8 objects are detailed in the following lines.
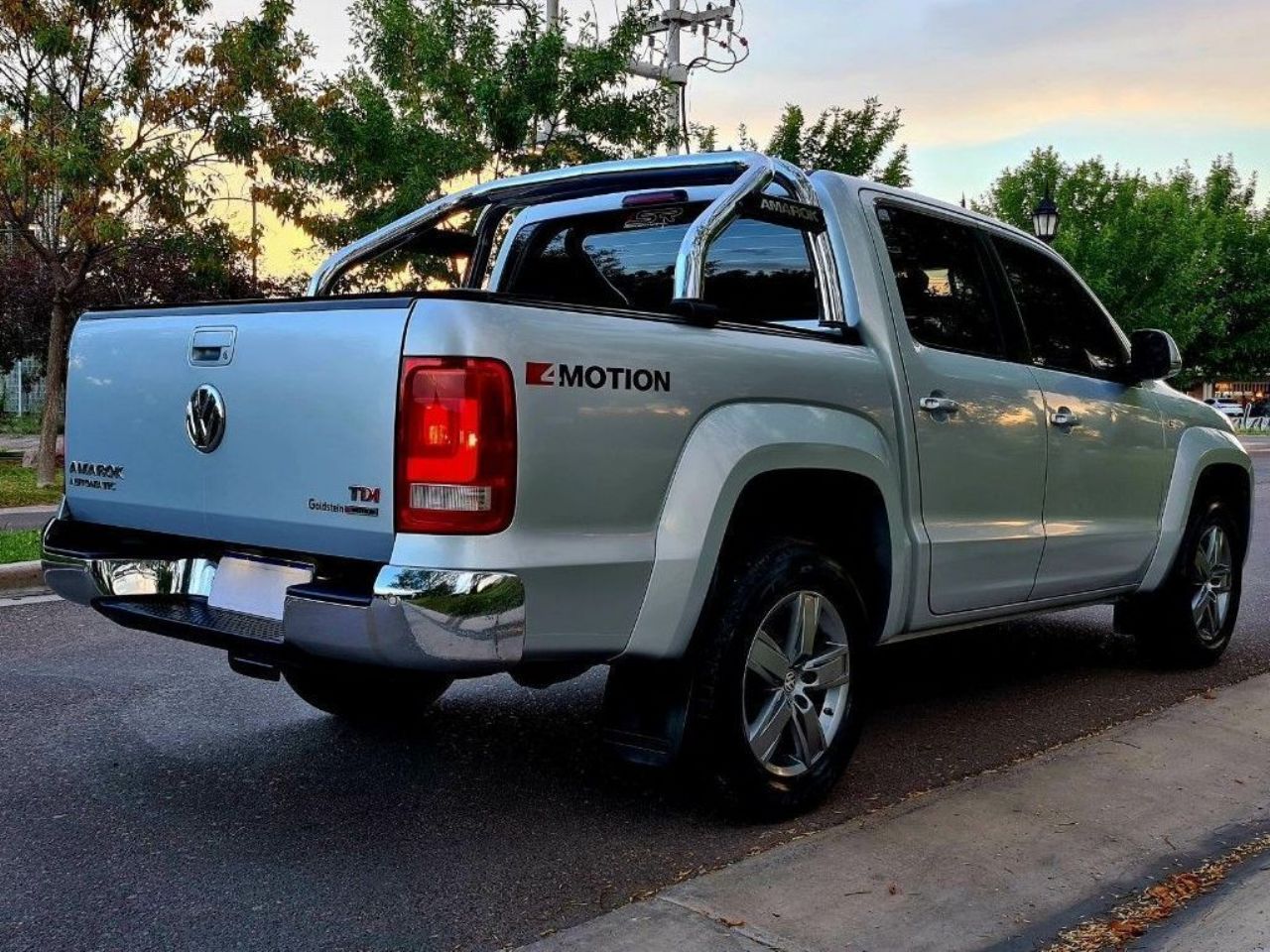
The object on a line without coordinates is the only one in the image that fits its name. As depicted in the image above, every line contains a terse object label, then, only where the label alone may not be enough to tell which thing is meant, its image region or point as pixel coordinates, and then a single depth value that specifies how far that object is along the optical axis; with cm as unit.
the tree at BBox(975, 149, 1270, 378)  4212
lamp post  2370
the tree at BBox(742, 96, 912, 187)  2056
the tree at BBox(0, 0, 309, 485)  1360
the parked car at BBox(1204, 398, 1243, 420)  5277
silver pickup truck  316
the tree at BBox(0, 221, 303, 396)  2289
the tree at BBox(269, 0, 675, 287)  1641
